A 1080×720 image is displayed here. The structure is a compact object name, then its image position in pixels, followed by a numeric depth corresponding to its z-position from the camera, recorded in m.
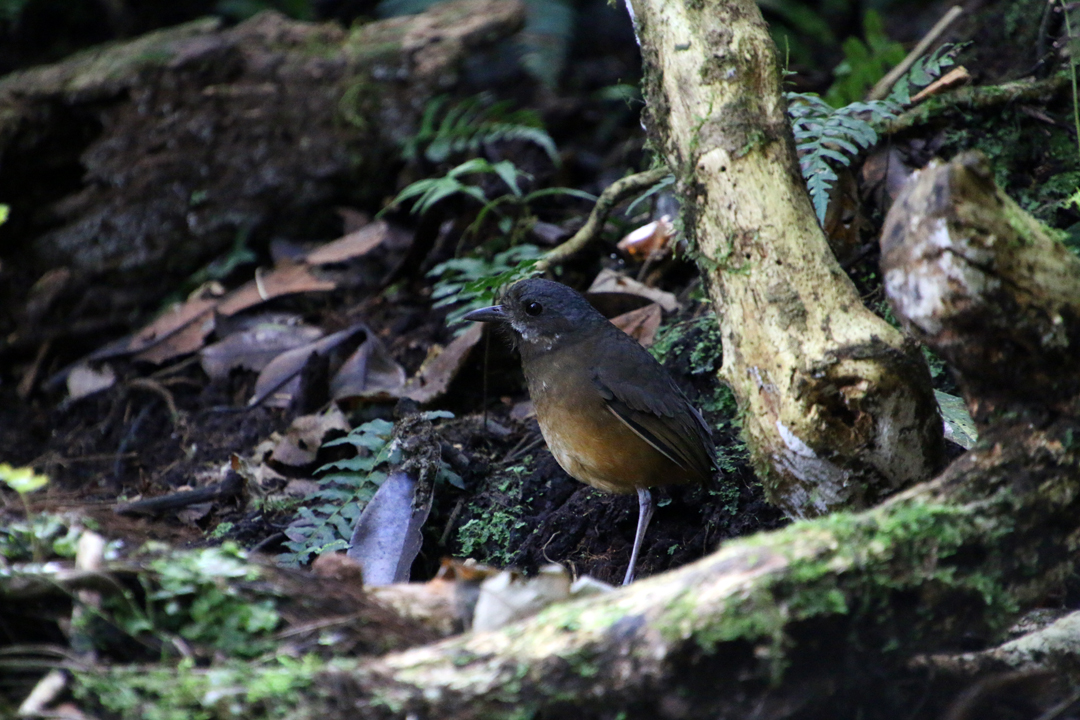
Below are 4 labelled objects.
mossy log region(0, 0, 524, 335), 12.05
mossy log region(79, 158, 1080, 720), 3.95
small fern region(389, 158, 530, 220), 10.90
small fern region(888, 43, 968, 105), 8.75
